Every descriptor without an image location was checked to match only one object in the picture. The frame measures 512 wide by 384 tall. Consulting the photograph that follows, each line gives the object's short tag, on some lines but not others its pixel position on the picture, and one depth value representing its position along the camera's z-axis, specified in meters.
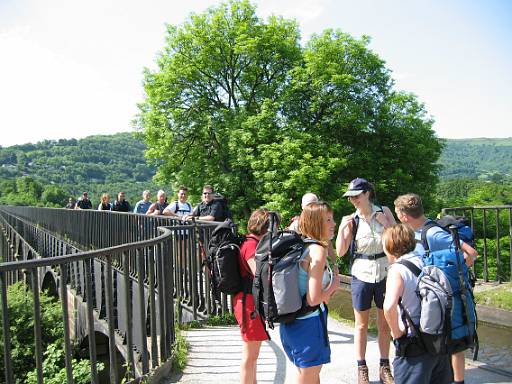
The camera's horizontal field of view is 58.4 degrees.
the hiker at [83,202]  17.50
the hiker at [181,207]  8.95
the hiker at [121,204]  12.77
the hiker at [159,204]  10.21
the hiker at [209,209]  7.14
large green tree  24.25
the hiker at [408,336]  2.57
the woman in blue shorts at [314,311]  2.57
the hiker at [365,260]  3.72
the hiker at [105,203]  13.40
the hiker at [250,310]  3.09
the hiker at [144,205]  11.41
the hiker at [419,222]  3.25
